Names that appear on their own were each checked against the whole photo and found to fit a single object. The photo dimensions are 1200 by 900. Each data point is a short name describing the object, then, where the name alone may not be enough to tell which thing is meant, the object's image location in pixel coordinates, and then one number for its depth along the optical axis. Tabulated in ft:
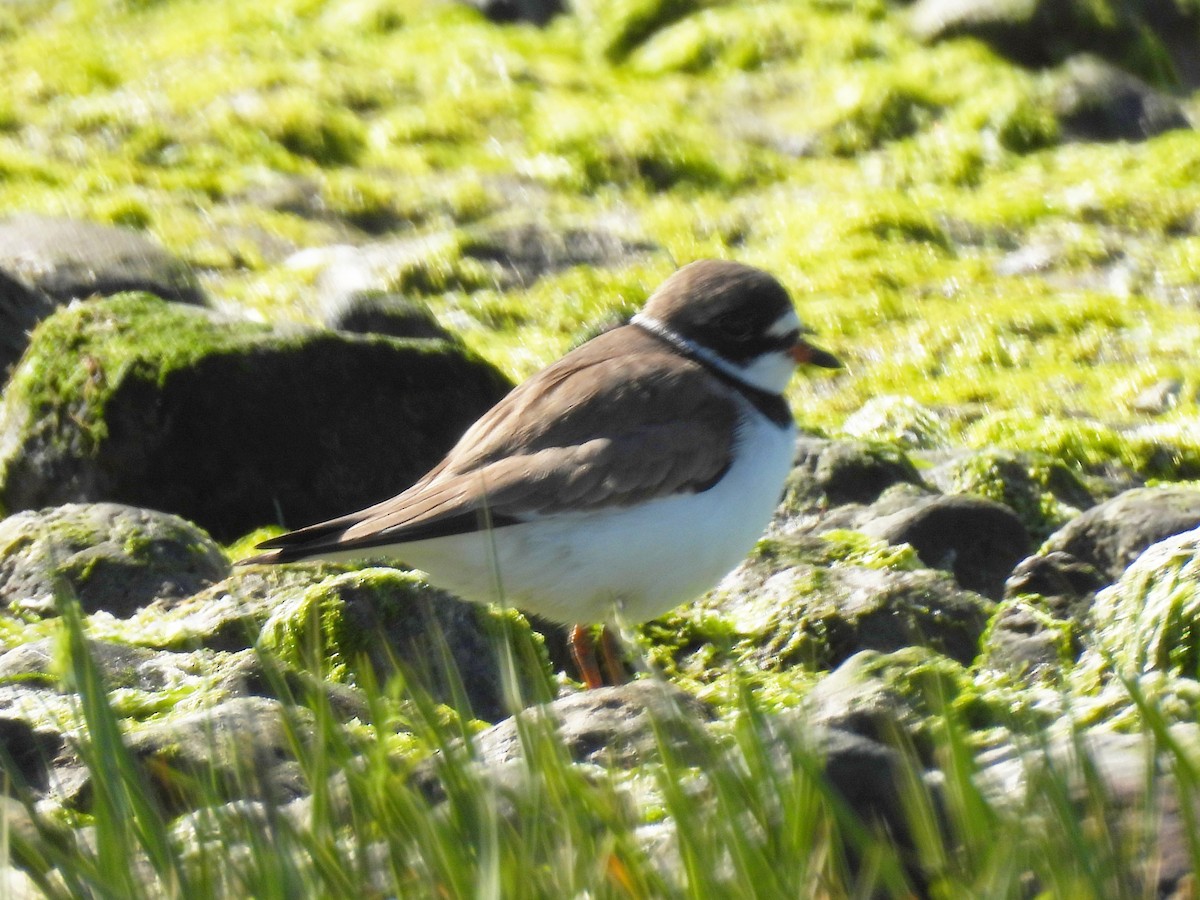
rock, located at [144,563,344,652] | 34.22
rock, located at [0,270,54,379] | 51.44
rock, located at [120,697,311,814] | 23.58
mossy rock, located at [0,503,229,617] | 37.40
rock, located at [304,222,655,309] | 65.87
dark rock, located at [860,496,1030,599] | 39.96
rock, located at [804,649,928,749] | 22.67
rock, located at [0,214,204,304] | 53.52
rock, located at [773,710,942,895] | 20.06
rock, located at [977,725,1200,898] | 17.07
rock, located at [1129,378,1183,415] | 57.11
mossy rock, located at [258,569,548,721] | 33.01
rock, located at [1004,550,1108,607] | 35.58
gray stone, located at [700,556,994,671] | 34.60
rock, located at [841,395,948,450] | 53.98
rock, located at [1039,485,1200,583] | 36.65
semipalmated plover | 31.89
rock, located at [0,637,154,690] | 30.63
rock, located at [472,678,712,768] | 24.93
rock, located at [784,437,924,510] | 44.52
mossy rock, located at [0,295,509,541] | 43.62
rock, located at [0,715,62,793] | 26.63
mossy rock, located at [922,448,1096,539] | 44.19
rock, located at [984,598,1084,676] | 32.37
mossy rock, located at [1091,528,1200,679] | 29.84
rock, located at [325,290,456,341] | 53.52
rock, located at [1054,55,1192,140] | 80.53
